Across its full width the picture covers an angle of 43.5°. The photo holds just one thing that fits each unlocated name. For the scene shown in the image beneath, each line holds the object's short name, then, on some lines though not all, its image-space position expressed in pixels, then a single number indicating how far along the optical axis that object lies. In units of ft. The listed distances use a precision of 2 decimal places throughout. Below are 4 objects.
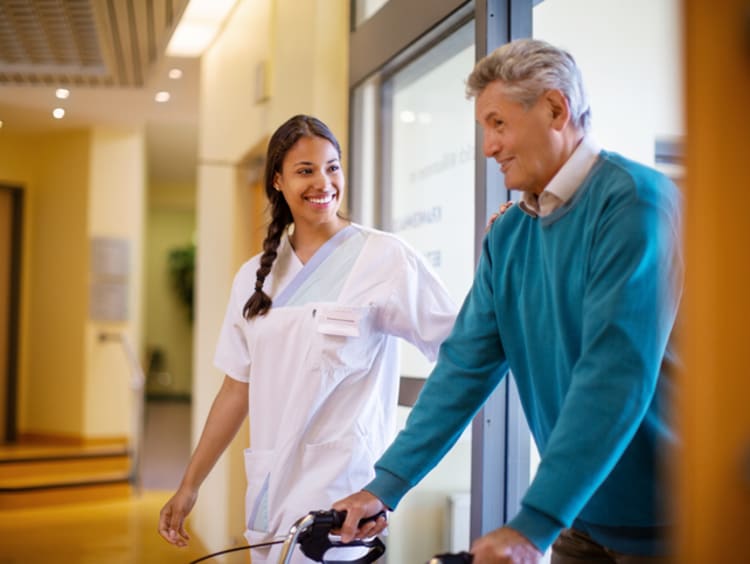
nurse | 6.42
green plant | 46.03
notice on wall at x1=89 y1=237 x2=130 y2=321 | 24.90
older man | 3.75
